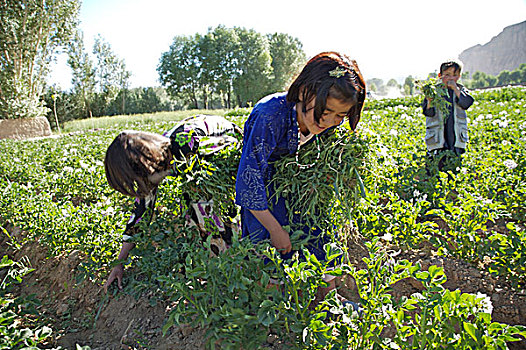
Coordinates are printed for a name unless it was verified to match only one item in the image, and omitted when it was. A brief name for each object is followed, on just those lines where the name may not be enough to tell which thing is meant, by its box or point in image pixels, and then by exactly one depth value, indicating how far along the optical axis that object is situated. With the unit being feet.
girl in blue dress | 5.18
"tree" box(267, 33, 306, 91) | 177.99
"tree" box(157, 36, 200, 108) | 164.55
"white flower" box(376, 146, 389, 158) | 6.20
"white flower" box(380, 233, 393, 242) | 8.27
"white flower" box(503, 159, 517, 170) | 11.28
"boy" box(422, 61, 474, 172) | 13.58
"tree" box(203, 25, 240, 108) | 160.04
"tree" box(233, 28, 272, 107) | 156.35
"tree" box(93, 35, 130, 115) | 149.28
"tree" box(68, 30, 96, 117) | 127.20
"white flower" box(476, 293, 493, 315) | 4.32
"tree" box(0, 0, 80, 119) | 70.44
